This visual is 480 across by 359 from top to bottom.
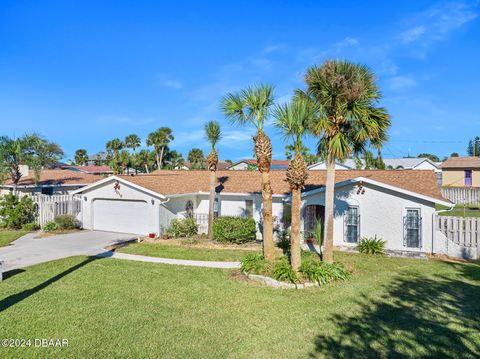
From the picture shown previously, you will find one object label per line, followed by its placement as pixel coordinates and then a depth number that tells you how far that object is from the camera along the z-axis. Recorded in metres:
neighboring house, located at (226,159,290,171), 59.96
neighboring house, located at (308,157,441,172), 44.19
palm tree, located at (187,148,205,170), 62.81
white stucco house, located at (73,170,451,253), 14.23
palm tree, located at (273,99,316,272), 9.86
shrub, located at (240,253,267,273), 10.53
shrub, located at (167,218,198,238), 17.77
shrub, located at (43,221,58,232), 19.41
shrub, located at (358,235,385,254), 14.22
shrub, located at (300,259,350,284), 9.86
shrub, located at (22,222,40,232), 20.11
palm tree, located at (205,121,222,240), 16.62
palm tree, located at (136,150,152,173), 48.56
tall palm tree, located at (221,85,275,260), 10.65
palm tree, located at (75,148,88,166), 79.67
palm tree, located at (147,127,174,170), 53.94
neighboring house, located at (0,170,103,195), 28.95
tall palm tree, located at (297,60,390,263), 10.36
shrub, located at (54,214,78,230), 19.66
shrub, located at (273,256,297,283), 9.68
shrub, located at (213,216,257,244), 16.09
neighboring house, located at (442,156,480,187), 36.24
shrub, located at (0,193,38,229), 20.34
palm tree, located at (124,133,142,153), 57.06
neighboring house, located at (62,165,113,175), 60.91
